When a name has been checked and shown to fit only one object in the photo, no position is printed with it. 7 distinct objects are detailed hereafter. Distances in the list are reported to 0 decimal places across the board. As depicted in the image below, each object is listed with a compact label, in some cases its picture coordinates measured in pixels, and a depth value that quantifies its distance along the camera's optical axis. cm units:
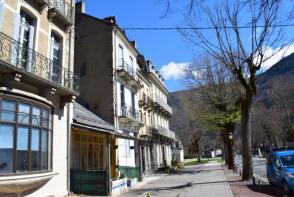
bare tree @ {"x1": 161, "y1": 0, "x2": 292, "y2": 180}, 2172
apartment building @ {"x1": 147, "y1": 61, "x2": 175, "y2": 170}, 4331
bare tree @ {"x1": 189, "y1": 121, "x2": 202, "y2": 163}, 7202
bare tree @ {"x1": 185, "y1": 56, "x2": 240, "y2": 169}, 3484
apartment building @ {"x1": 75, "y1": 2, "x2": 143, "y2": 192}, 2747
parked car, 1574
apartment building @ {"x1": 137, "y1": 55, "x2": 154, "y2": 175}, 3638
